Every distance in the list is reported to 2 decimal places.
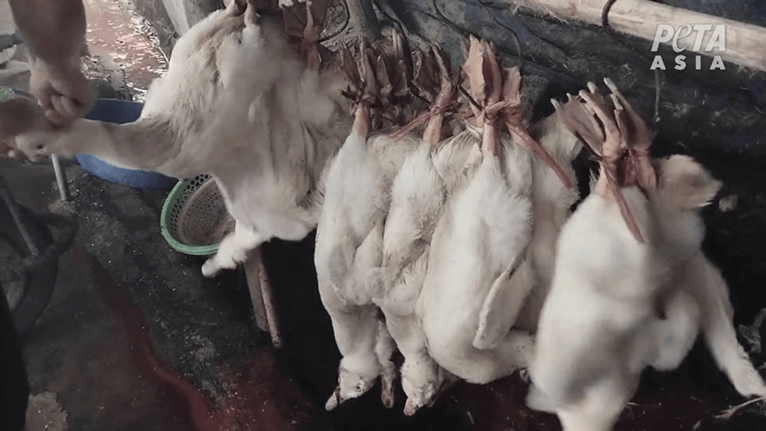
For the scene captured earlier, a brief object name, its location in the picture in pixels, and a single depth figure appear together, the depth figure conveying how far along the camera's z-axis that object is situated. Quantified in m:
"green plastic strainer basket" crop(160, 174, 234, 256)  1.86
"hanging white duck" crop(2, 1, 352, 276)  1.04
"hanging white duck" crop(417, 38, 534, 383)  0.82
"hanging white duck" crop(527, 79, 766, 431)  0.75
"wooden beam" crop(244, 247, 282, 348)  1.60
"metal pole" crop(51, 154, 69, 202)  2.12
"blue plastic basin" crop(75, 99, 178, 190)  2.08
